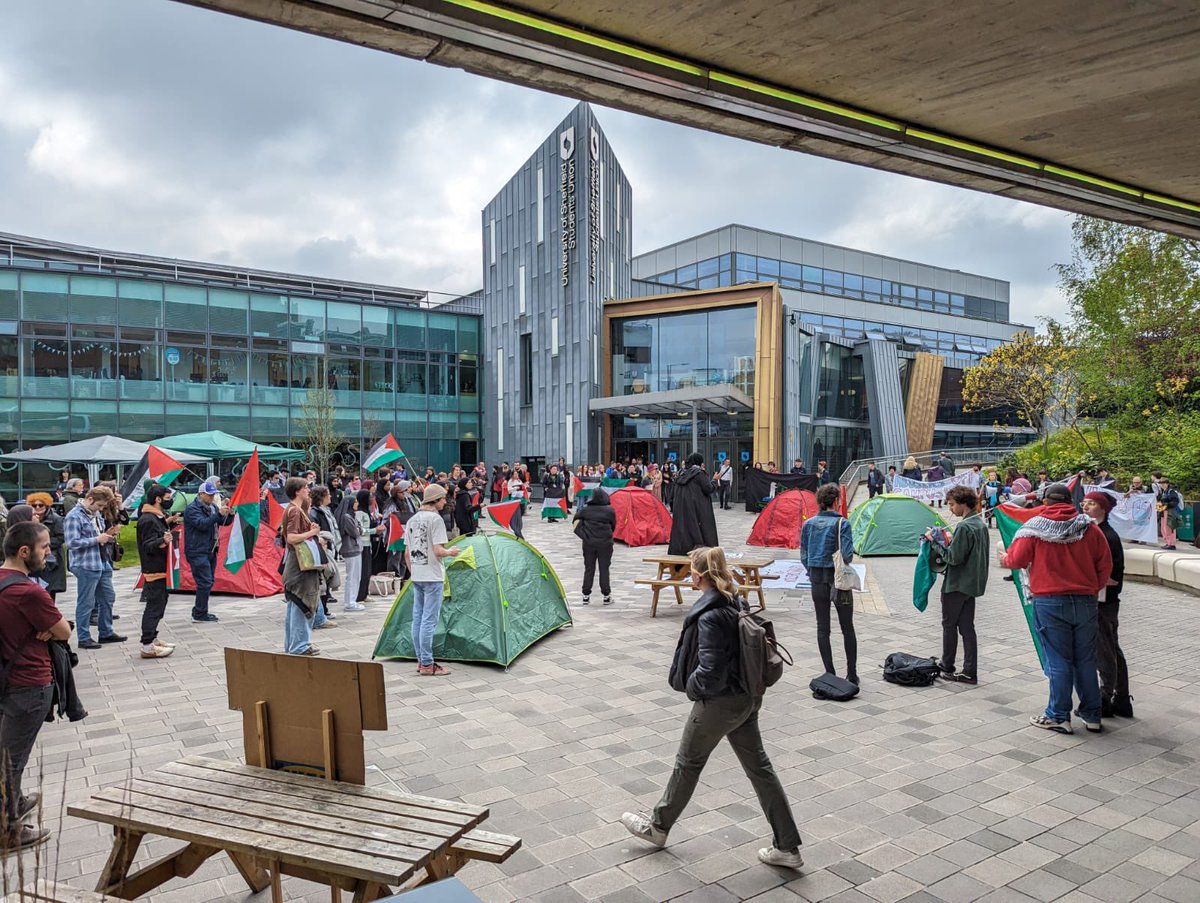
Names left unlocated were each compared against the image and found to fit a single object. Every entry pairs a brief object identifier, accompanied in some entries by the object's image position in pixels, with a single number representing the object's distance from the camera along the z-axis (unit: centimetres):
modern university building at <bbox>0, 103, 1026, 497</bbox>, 2980
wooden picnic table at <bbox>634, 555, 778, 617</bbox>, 1054
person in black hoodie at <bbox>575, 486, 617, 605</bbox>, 1125
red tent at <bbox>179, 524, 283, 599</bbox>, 1288
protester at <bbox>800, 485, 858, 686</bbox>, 722
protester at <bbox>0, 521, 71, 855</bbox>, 440
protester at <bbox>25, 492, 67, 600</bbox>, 916
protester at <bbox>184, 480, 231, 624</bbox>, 1017
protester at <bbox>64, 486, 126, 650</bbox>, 905
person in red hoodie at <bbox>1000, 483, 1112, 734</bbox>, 618
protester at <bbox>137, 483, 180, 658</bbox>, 886
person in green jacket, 738
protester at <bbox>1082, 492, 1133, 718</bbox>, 659
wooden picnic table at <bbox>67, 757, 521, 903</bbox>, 317
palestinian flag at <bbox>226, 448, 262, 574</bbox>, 1139
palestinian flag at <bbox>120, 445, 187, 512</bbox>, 1251
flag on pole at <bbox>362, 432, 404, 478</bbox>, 1445
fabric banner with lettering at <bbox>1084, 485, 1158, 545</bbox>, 1811
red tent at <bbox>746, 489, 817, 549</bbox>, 1797
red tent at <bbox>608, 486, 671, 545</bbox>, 1903
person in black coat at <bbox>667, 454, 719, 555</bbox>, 1217
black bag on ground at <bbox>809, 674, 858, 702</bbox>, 715
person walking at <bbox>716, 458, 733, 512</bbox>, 2673
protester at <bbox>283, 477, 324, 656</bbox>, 811
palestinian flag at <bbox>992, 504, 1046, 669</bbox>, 723
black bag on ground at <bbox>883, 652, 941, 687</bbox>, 764
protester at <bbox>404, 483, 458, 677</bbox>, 793
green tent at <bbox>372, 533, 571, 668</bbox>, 842
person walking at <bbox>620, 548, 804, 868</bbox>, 427
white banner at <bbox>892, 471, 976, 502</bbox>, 1989
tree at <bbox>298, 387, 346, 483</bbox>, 3150
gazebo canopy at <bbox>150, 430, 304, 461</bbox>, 2014
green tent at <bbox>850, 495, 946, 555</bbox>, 1705
